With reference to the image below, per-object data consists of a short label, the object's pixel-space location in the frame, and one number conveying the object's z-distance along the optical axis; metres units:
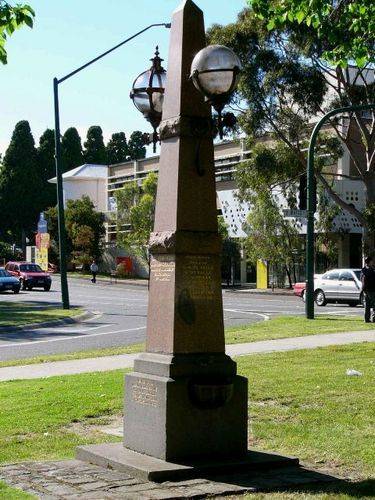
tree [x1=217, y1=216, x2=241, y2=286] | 59.94
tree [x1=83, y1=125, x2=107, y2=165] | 109.12
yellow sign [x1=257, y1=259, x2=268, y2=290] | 57.97
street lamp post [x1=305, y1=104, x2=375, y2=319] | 24.56
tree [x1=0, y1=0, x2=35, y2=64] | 11.97
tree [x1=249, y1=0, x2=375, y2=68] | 13.51
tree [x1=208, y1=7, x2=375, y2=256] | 37.16
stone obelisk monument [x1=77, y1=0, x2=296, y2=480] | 7.28
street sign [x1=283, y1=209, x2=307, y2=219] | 28.69
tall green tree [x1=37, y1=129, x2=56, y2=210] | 96.31
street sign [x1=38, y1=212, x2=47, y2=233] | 68.53
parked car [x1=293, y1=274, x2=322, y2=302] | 39.60
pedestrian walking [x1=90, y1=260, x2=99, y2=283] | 64.12
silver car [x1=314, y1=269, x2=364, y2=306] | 36.22
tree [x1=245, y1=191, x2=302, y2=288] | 53.16
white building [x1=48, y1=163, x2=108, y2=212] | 93.38
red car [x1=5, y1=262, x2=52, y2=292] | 52.72
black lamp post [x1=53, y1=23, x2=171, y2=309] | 29.04
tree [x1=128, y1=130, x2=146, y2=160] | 116.44
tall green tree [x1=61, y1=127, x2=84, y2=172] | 103.81
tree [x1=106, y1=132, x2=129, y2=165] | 115.56
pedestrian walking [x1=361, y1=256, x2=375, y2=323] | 23.50
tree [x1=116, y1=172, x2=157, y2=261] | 68.62
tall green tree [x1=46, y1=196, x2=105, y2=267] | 77.31
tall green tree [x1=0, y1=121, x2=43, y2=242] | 90.62
